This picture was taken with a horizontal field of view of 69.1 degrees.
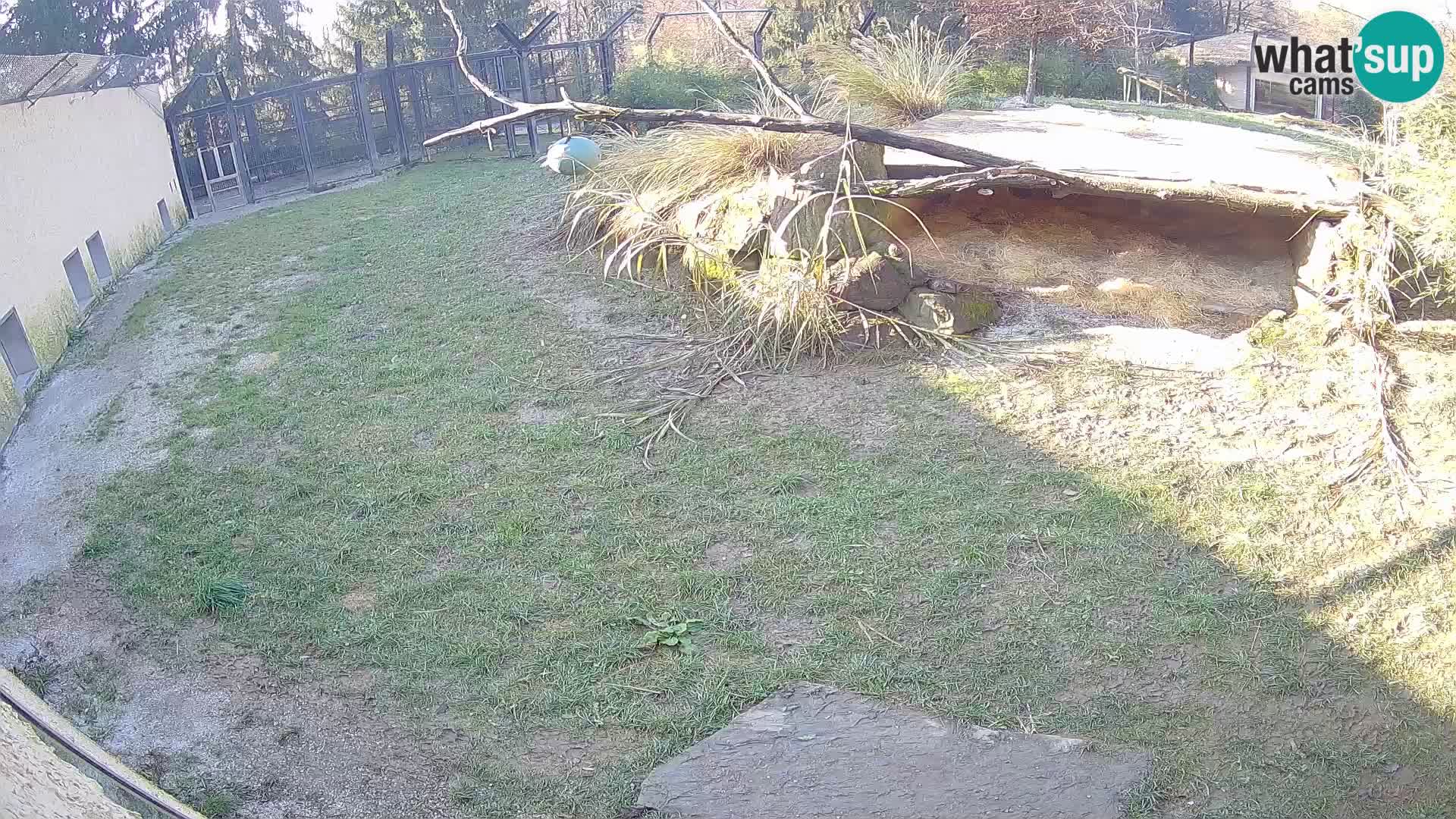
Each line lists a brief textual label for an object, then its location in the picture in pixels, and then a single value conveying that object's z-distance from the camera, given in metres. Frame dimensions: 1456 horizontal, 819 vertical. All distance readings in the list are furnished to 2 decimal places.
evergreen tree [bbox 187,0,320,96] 19.48
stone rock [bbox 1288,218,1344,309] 5.40
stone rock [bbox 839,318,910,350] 5.88
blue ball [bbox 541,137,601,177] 9.47
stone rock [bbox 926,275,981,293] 6.02
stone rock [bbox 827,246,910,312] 5.96
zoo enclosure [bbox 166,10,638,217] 13.57
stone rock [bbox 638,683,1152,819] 2.96
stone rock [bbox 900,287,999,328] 5.86
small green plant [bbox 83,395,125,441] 6.01
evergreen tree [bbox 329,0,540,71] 20.30
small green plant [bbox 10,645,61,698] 3.75
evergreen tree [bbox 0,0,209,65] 15.24
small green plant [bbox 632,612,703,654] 3.77
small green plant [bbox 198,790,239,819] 3.09
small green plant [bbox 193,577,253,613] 4.14
